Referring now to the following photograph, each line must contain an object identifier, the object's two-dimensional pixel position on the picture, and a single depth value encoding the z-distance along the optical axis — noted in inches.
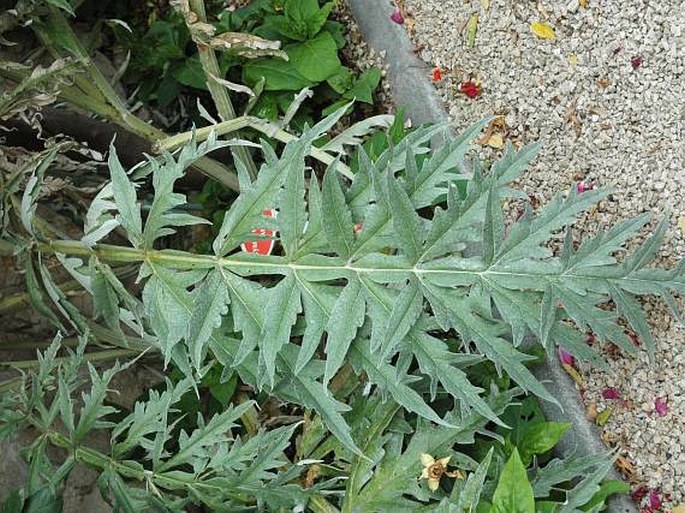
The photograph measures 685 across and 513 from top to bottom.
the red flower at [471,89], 61.6
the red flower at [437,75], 63.6
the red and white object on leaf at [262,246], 53.3
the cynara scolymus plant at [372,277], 38.0
